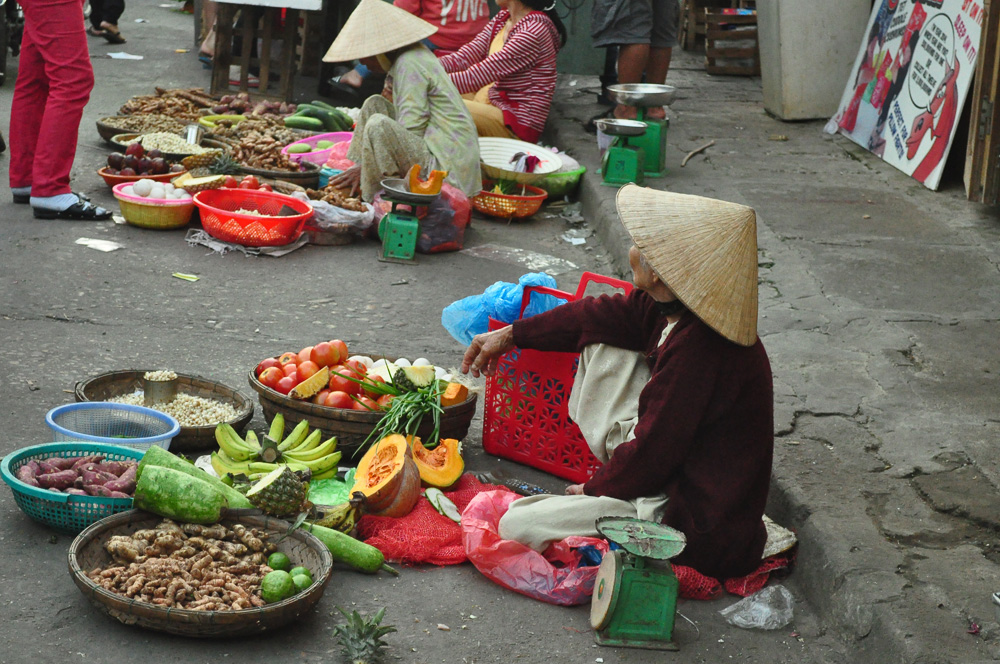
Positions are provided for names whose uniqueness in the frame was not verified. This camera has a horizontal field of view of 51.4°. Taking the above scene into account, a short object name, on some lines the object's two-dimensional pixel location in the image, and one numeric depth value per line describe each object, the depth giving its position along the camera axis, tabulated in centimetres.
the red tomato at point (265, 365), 392
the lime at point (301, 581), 277
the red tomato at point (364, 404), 376
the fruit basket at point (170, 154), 698
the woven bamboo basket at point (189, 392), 368
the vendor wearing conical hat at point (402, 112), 622
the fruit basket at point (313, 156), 739
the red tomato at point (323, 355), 388
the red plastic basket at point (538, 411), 375
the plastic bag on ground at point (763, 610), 303
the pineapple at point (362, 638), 265
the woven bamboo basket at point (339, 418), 369
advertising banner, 688
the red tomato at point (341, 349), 394
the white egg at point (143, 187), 636
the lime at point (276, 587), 272
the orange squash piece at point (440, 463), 361
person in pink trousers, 573
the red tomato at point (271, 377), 381
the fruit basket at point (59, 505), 300
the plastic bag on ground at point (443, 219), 637
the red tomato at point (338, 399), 372
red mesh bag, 321
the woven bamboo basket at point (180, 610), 258
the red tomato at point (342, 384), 380
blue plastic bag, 386
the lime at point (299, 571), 281
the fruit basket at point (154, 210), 624
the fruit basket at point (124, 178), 666
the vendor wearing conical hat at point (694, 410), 296
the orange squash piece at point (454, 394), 381
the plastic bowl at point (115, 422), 350
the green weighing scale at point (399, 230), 619
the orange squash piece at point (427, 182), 615
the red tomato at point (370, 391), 381
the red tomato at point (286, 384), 376
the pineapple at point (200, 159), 687
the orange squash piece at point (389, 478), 335
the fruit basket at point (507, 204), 723
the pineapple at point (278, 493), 311
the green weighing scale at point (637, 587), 277
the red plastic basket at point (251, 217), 606
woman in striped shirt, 772
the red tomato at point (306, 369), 379
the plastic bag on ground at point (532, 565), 305
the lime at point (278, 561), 291
